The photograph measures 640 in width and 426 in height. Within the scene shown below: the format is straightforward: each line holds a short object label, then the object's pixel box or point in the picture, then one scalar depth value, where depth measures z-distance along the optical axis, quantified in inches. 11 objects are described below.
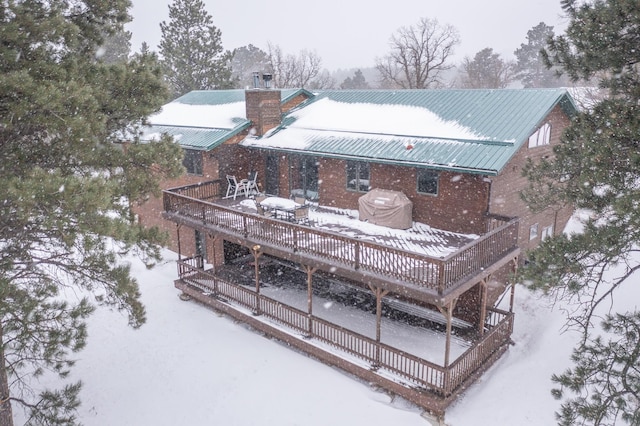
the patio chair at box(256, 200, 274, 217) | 667.7
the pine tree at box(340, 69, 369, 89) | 3311.3
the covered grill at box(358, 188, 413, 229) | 615.5
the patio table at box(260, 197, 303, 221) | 636.8
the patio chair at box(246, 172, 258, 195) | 809.7
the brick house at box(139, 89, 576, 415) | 505.0
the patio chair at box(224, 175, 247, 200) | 801.6
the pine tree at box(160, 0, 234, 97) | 1660.9
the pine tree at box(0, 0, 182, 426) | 321.1
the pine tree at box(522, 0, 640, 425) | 322.7
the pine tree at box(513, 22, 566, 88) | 2859.3
